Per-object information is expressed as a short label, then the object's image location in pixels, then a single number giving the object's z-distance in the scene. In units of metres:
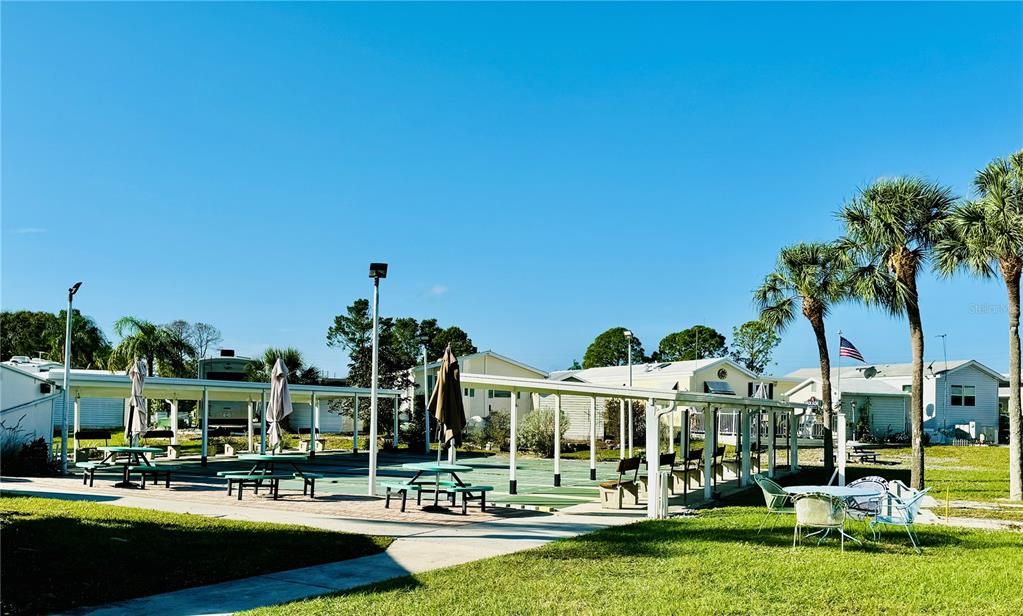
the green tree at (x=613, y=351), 94.81
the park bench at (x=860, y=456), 33.06
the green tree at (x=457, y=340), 73.94
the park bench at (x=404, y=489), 15.12
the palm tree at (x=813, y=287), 28.67
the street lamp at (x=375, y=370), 16.00
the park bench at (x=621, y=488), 16.33
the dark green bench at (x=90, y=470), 19.13
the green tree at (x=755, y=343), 76.88
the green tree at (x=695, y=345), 87.44
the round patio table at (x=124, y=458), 18.92
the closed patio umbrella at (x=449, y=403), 15.77
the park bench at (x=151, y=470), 18.30
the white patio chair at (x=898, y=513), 11.73
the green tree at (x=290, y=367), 50.94
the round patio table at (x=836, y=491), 11.75
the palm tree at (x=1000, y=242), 19.61
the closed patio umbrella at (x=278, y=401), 20.02
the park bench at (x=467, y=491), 14.67
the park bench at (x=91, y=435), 28.62
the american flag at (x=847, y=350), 27.50
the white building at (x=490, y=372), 44.34
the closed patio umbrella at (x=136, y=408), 21.03
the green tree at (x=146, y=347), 54.03
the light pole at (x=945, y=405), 48.48
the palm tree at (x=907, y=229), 21.75
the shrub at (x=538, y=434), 36.38
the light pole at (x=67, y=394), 21.66
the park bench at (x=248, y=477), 16.72
